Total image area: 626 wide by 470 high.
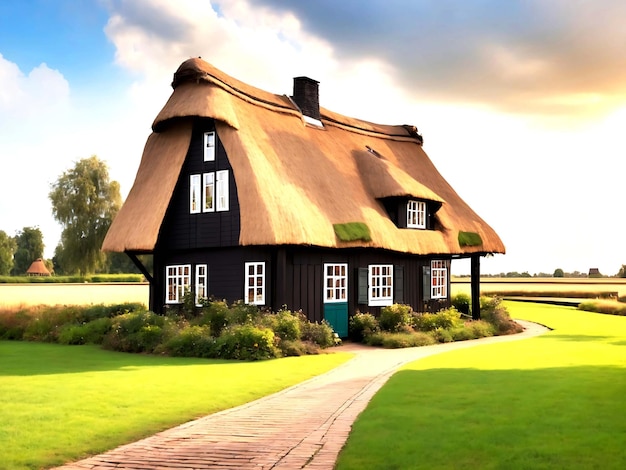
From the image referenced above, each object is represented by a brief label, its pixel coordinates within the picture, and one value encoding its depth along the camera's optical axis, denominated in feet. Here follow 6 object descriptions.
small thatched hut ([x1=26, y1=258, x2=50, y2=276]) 316.81
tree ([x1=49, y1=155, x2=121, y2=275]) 190.19
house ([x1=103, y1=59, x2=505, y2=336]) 78.79
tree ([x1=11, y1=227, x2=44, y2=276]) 347.36
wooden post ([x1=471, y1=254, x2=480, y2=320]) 105.70
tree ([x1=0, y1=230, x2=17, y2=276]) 319.06
